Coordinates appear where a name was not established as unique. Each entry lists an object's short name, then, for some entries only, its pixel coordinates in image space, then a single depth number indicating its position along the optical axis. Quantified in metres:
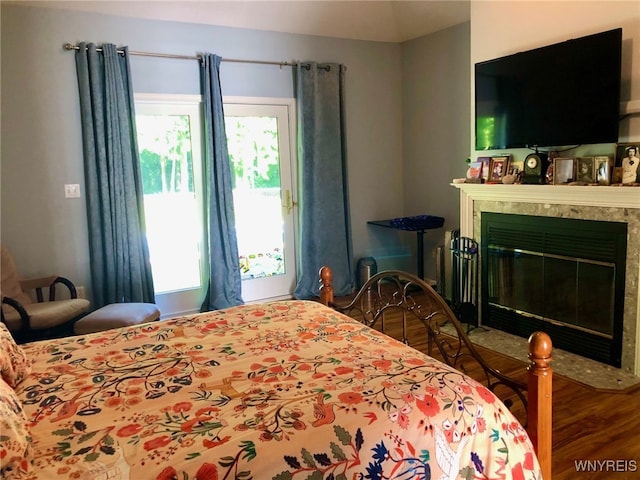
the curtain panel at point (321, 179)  5.18
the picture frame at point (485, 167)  4.13
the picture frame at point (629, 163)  3.14
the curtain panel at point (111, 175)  4.14
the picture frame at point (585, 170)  3.37
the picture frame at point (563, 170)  3.51
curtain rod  4.09
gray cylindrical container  5.54
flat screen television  3.19
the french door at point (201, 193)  4.60
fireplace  3.19
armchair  3.50
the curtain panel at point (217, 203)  4.64
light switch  4.21
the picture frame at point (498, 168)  4.01
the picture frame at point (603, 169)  3.26
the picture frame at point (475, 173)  4.18
